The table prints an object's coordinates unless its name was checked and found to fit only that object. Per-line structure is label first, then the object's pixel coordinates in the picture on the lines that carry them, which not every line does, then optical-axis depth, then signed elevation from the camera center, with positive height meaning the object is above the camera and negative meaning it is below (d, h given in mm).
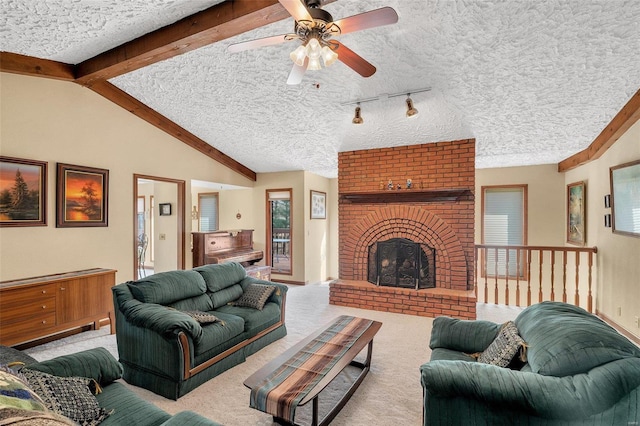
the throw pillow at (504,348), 1779 -812
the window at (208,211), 7523 +48
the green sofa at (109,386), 1523 -991
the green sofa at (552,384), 1265 -779
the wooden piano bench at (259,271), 5676 -1101
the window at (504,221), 5918 -139
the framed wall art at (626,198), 3420 +189
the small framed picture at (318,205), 6761 +195
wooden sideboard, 3012 -990
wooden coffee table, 1830 -1065
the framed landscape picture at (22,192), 3238 +224
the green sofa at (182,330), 2402 -1045
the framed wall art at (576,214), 5023 -1
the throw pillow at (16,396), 905 -585
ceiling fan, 1782 +1157
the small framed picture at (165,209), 5852 +73
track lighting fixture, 3451 +1386
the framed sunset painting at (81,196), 3707 +211
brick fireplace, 4445 -73
